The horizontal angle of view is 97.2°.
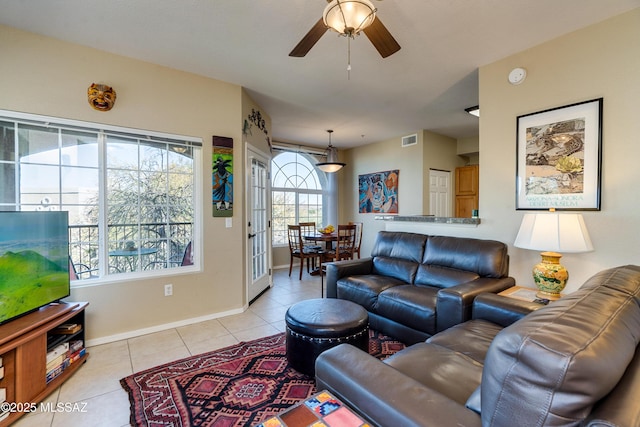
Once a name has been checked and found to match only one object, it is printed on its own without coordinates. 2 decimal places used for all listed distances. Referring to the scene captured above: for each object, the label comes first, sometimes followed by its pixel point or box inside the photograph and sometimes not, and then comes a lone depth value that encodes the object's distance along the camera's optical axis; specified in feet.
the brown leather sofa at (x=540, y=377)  2.07
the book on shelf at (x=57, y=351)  6.38
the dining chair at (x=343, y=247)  16.33
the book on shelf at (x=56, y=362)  6.28
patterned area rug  5.57
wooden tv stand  5.43
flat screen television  5.93
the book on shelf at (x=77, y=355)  7.04
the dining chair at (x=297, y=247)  16.78
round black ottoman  6.34
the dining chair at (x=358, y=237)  17.83
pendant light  17.72
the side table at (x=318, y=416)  2.91
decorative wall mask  8.36
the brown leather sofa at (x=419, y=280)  7.37
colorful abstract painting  19.15
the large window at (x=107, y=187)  7.73
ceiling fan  4.86
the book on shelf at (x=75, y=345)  7.11
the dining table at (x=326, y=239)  16.37
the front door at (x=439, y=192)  18.22
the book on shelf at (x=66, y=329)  7.04
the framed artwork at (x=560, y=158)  7.38
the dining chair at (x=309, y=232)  17.83
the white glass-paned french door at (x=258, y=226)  12.24
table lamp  6.33
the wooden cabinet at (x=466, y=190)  18.67
